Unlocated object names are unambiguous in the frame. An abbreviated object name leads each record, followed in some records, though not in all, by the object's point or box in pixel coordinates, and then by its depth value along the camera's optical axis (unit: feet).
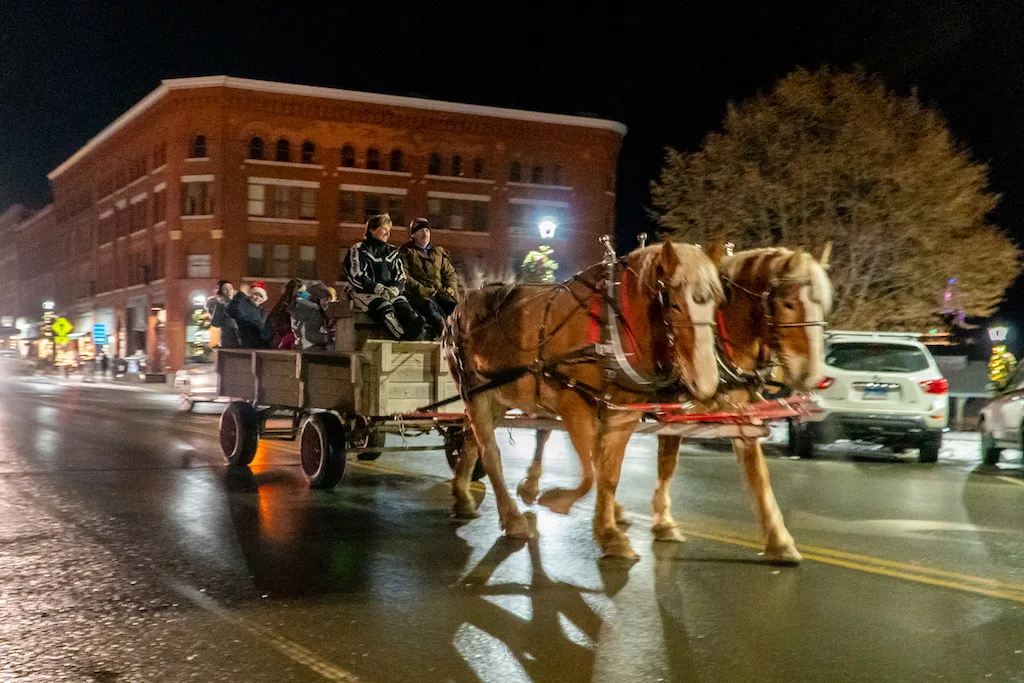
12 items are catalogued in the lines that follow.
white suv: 46.11
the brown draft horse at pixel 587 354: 21.96
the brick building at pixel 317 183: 166.81
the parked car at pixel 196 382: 80.77
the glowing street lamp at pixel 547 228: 79.47
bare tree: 74.33
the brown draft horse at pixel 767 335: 21.99
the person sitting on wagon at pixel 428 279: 33.94
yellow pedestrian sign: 169.58
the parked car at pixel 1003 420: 44.81
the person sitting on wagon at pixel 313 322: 39.06
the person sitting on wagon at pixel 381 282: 32.27
